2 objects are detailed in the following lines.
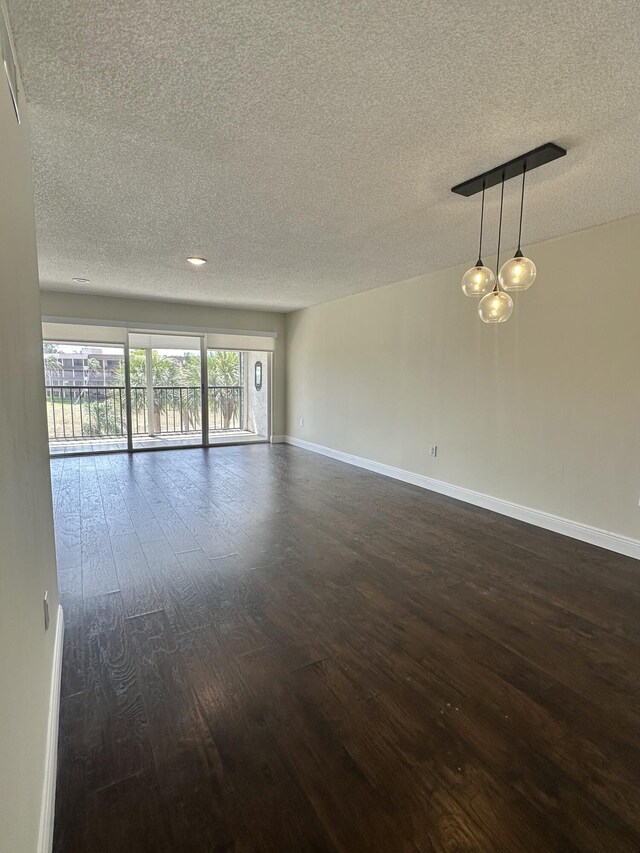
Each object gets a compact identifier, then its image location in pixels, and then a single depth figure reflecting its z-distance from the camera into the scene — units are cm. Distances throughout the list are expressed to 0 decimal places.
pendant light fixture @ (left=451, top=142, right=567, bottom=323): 214
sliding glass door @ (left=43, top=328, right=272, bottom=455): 677
